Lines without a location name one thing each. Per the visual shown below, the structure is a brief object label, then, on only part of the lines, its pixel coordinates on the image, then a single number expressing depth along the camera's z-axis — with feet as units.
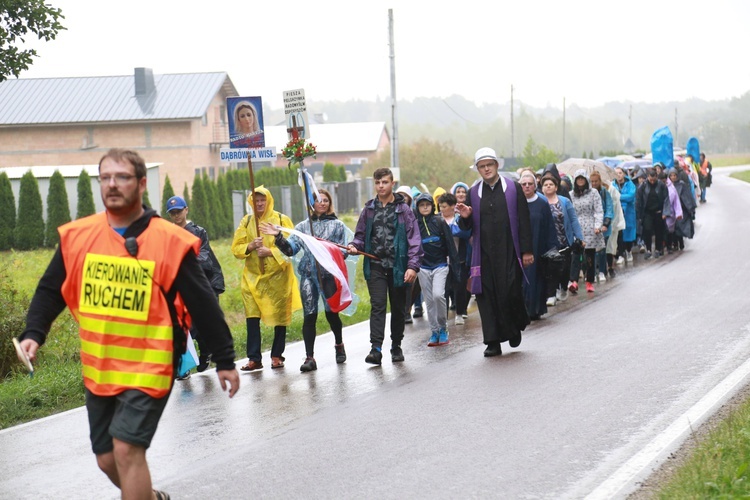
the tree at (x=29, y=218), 123.85
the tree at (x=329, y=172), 179.11
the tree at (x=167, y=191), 127.71
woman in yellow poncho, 38.60
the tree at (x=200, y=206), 134.10
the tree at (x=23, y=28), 39.75
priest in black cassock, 38.45
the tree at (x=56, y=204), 125.29
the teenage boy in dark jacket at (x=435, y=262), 42.09
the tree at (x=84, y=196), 126.62
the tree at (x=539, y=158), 188.60
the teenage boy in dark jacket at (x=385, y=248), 37.93
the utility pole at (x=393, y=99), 116.78
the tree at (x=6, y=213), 123.24
